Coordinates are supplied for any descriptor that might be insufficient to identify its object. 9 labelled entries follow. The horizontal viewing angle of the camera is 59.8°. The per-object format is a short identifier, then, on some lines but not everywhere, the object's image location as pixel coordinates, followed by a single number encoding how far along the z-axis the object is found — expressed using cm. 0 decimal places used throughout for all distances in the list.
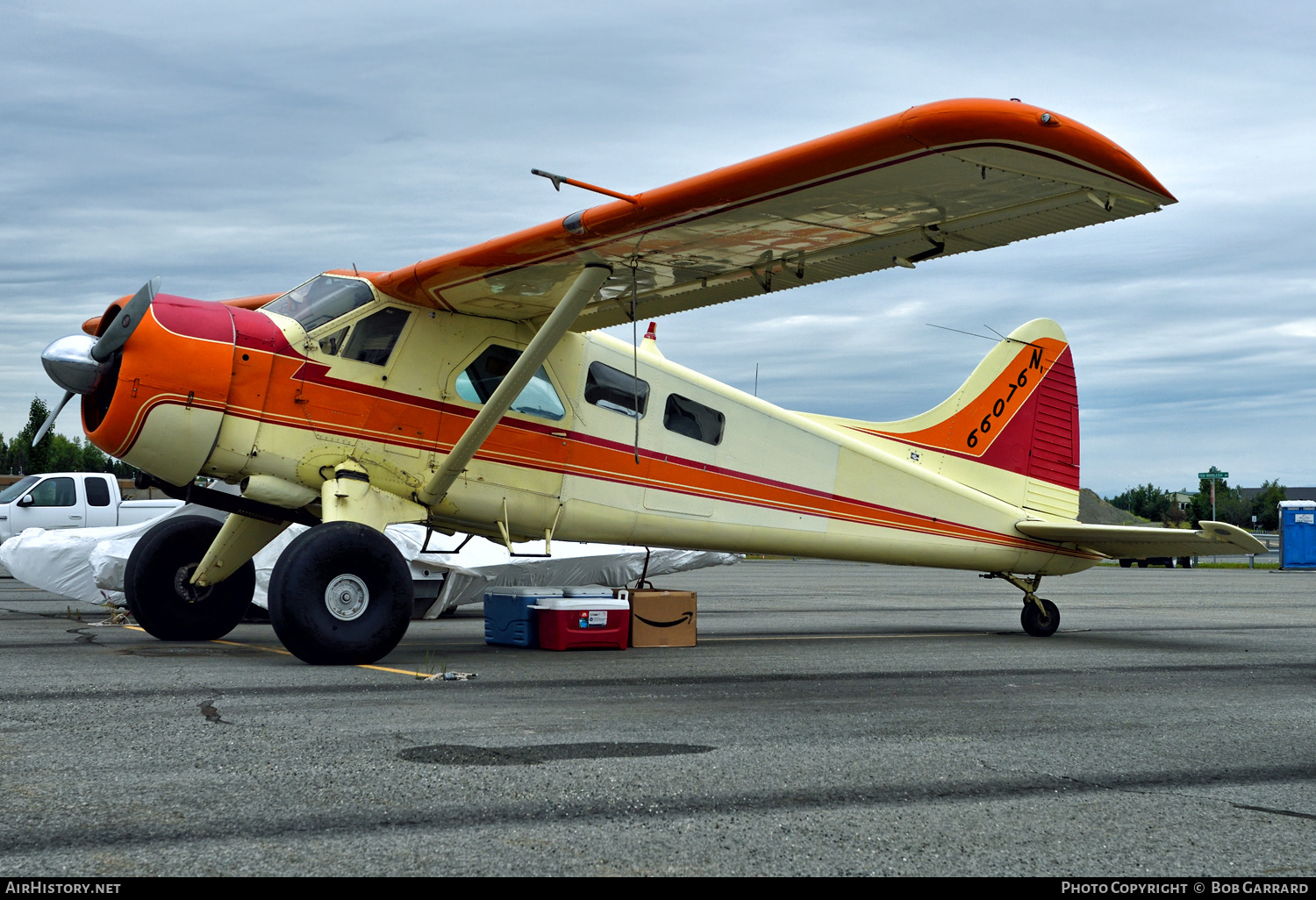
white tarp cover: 1307
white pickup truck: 2172
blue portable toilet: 4019
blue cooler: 1061
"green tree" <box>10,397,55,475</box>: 5947
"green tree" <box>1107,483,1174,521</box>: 12462
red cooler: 1048
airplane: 760
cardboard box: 1091
